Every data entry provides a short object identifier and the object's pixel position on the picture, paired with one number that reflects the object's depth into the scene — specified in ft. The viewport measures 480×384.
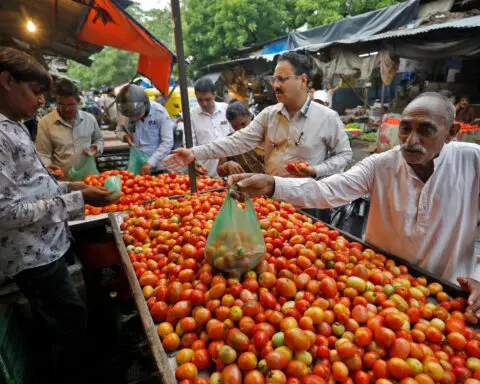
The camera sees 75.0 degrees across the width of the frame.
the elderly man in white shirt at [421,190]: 6.01
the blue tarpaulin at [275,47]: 61.93
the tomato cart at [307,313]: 4.65
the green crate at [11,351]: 7.31
